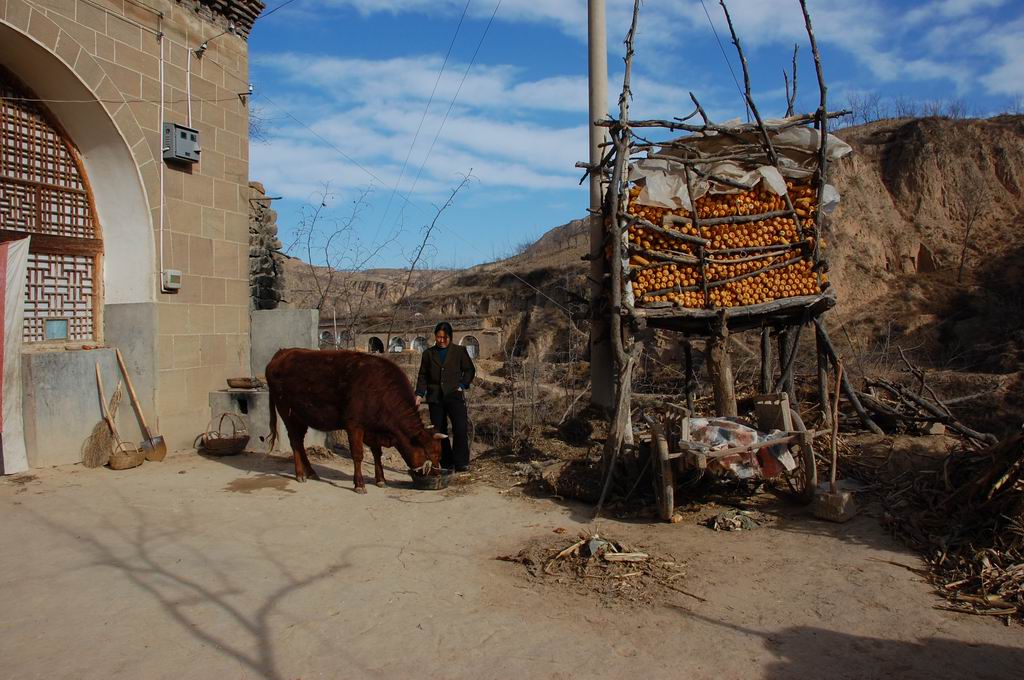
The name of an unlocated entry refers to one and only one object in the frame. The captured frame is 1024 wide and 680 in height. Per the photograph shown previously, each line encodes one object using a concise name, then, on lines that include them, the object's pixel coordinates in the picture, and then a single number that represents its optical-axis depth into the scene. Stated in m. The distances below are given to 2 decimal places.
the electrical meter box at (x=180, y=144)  8.34
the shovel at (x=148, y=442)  7.93
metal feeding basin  7.11
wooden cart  5.49
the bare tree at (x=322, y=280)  33.16
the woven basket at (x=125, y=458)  7.50
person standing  7.78
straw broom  7.46
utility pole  7.39
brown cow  7.09
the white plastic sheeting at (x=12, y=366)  6.75
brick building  7.38
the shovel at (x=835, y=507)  5.59
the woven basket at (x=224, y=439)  8.45
